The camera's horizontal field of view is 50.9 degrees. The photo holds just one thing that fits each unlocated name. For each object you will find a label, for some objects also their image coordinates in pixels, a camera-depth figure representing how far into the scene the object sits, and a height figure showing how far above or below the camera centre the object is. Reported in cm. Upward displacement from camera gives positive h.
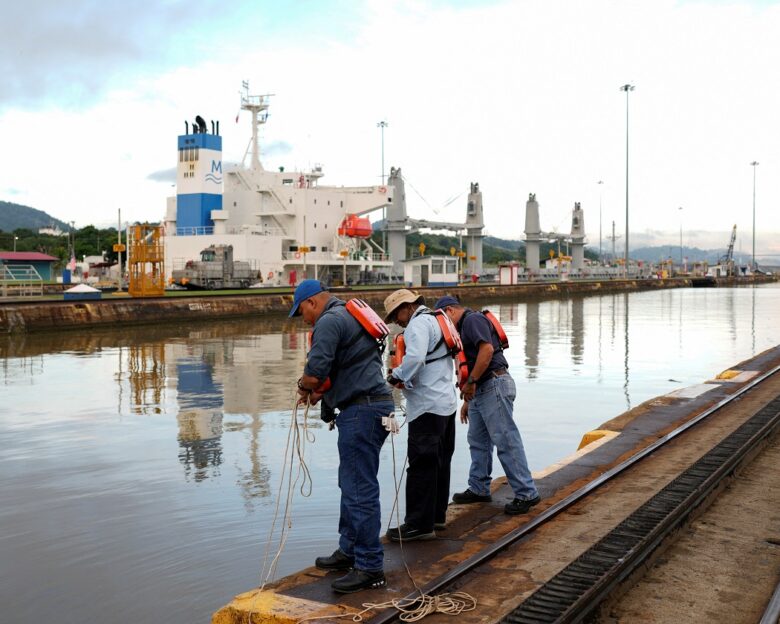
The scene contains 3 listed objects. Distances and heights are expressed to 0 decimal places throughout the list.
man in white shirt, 588 -85
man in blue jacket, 492 -69
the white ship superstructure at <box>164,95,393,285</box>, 5394 +514
